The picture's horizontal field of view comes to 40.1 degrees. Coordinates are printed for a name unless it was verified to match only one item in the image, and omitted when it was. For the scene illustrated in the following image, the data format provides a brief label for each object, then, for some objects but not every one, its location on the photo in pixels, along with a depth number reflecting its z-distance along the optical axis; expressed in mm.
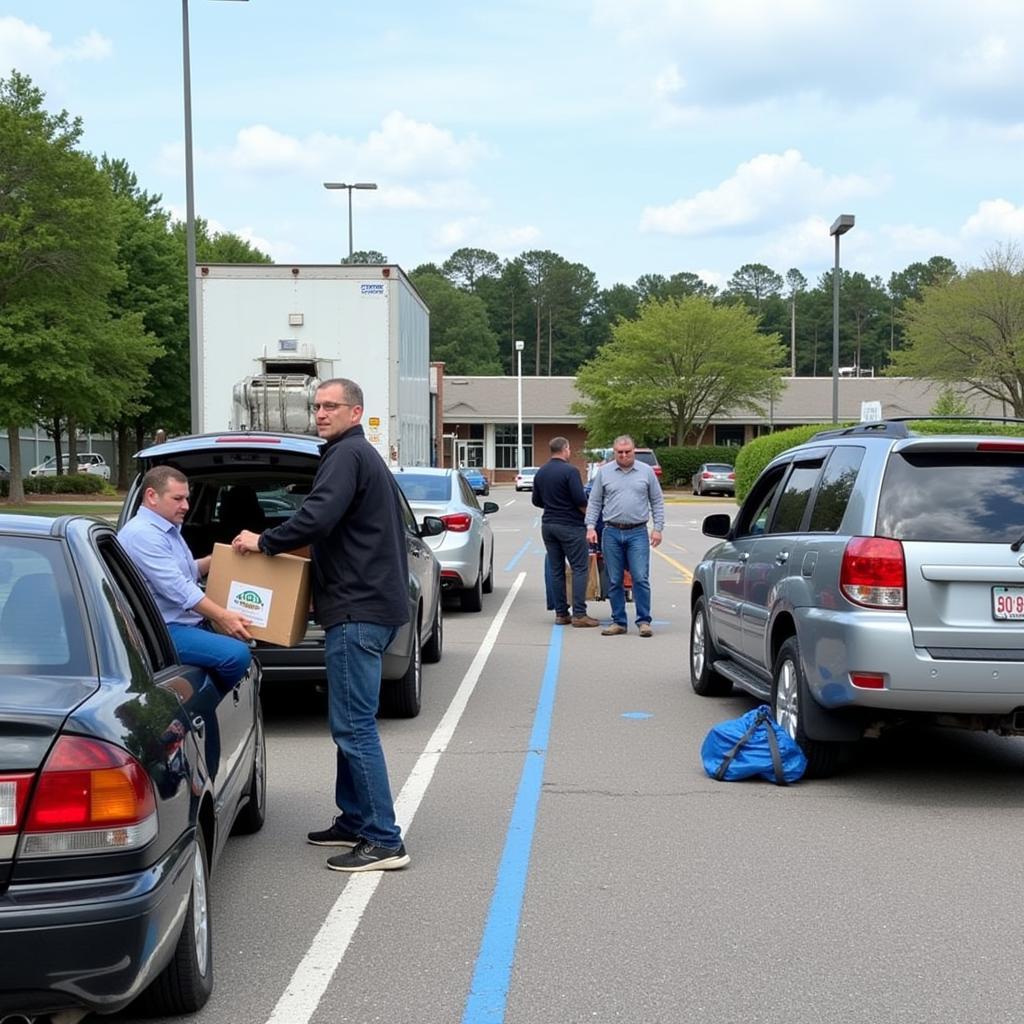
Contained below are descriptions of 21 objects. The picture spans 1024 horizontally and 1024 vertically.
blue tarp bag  7547
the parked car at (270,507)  8602
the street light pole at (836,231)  32719
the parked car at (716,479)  60875
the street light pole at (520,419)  74562
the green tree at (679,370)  67812
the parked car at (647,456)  47859
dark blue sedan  3463
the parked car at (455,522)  15320
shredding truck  20375
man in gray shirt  13570
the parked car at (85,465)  72562
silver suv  6875
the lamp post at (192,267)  20328
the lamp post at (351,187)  42281
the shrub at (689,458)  67250
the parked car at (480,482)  28562
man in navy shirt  14250
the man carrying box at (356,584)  5742
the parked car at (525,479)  66062
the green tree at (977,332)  53938
